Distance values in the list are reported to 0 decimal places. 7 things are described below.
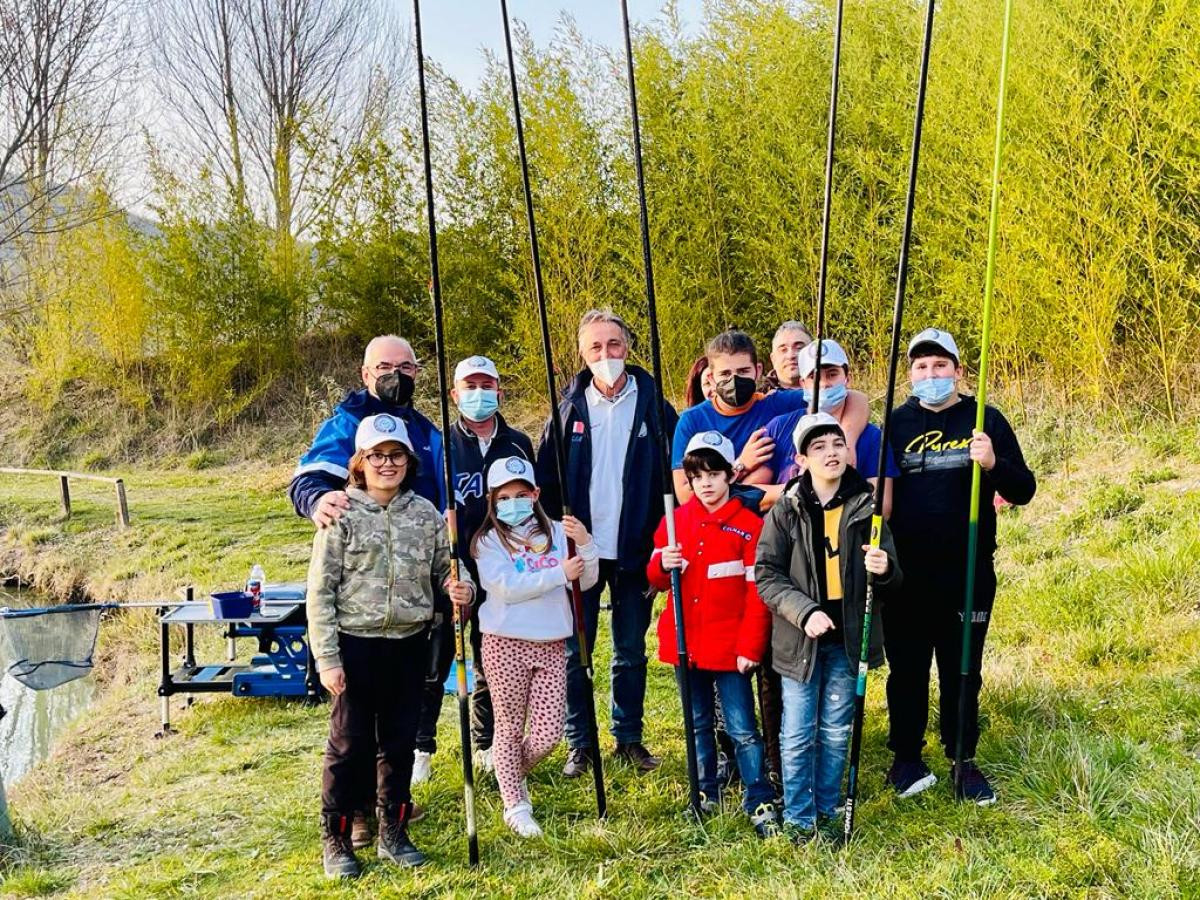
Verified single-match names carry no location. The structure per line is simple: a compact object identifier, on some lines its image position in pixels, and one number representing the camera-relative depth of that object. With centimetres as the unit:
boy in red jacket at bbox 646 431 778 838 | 275
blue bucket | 453
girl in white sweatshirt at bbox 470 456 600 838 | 288
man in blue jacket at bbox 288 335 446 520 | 290
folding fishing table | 463
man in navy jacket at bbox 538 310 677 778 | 315
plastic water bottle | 472
